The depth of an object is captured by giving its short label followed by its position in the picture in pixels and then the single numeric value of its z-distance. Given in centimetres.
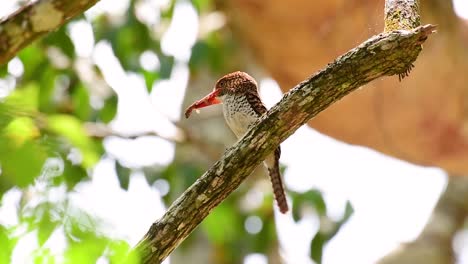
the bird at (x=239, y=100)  647
